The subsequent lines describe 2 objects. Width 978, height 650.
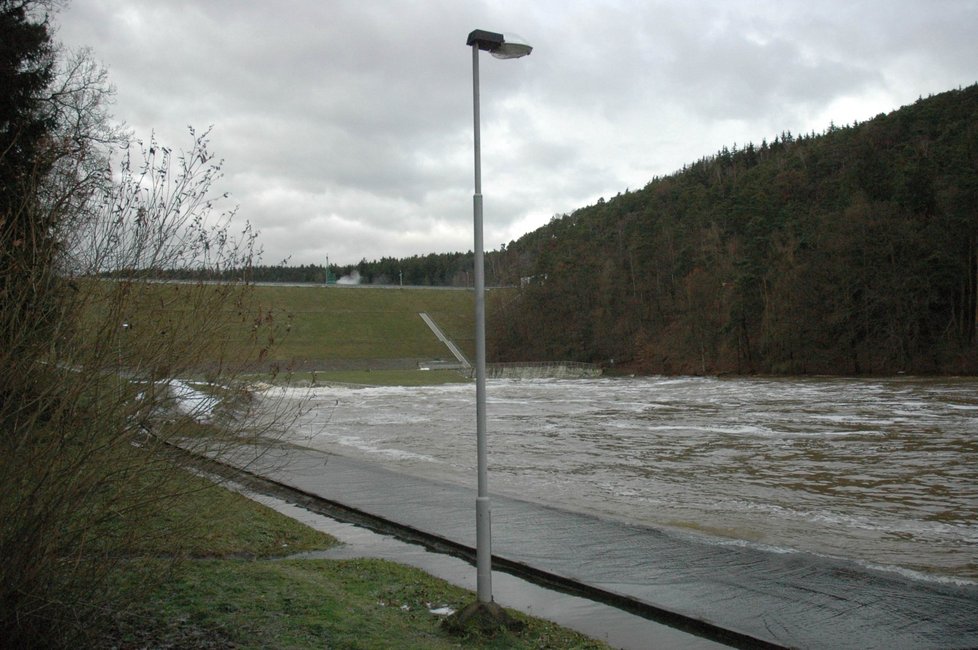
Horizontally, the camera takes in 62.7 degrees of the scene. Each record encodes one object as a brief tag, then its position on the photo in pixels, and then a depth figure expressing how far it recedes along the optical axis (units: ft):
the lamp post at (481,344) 22.70
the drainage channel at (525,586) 22.71
